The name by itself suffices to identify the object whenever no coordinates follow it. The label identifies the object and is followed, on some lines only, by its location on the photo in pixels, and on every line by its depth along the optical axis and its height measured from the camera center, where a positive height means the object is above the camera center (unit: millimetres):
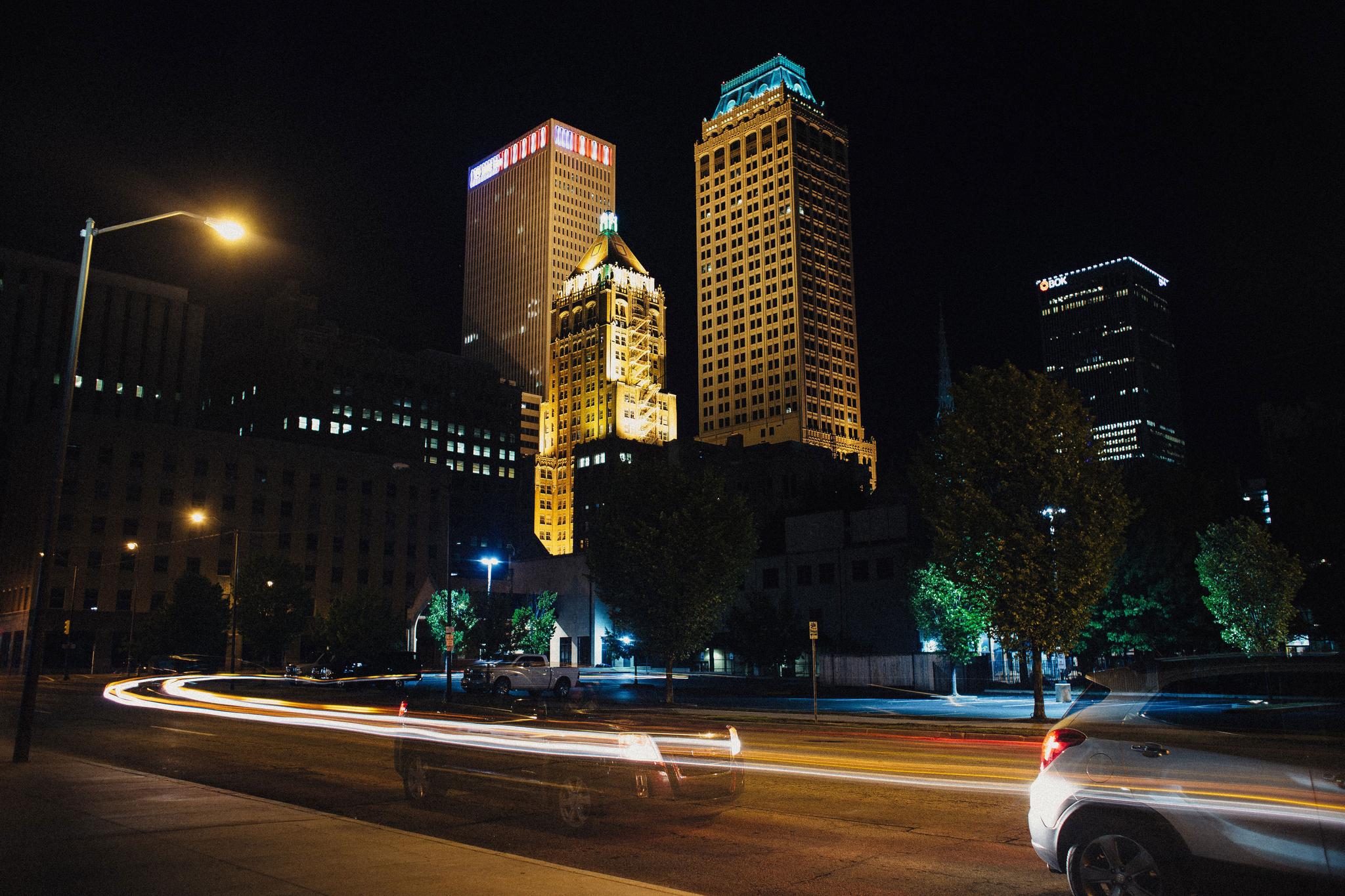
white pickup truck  39312 -1811
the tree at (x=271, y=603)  65438 +2409
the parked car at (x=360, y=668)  46438 -1618
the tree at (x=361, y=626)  56500 +608
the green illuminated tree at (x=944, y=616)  43062 +700
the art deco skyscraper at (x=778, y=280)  181250 +70038
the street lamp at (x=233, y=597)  49906 +2341
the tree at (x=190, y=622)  65438 +1104
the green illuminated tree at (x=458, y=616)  62750 +1351
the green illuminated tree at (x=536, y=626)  66125 +673
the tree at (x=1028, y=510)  29125 +3794
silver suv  5785 -1002
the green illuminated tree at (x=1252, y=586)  44188 +2031
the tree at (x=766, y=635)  54469 -165
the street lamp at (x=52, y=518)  15031 +2153
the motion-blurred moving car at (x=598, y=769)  10367 -1527
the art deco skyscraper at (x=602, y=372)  187625 +53182
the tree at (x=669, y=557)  36750 +3048
